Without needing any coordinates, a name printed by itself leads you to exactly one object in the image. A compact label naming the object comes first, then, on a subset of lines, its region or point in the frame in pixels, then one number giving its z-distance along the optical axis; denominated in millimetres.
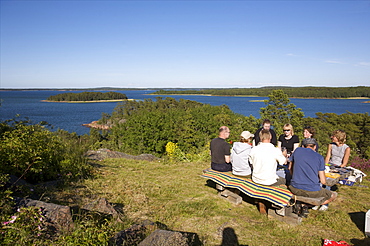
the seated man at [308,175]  3988
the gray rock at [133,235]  2750
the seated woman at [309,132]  5611
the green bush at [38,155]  4355
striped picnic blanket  3862
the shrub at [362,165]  8102
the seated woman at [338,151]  5332
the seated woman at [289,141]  5922
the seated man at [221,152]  5168
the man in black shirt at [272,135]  6216
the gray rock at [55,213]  2942
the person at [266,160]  4234
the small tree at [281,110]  32750
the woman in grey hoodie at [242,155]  4750
